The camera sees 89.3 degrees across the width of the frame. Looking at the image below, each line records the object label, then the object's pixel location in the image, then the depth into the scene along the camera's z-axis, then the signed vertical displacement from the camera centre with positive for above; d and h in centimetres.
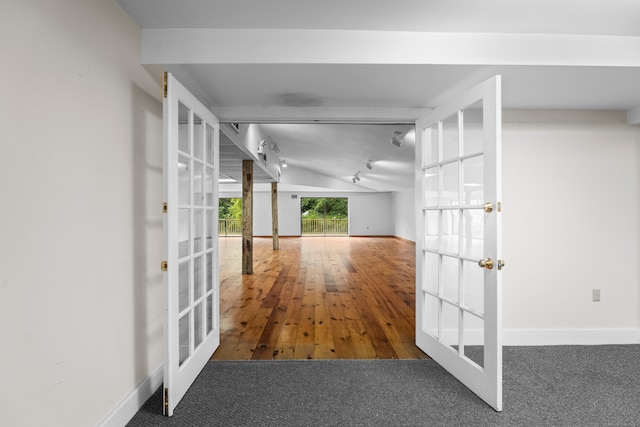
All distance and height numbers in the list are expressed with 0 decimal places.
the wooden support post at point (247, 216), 571 -7
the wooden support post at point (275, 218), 937 -18
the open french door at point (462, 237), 174 -16
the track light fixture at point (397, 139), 412 +94
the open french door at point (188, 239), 169 -17
